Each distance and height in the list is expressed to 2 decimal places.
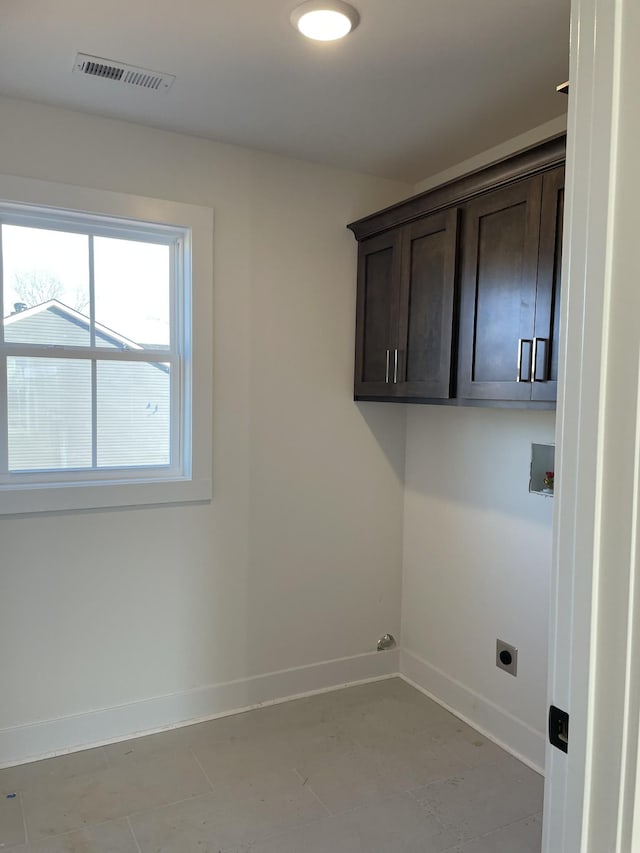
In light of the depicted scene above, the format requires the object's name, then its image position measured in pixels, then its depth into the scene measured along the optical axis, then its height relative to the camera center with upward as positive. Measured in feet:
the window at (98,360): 7.95 +0.34
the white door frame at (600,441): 2.48 -0.20
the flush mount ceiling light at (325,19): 5.47 +3.35
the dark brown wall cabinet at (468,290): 6.54 +1.26
